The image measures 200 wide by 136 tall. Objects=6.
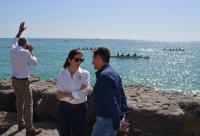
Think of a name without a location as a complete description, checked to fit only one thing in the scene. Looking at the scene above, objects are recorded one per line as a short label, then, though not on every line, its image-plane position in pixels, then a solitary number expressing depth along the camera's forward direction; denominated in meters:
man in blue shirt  2.28
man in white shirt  3.52
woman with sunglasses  2.75
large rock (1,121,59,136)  3.70
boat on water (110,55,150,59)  33.31
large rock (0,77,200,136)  3.52
